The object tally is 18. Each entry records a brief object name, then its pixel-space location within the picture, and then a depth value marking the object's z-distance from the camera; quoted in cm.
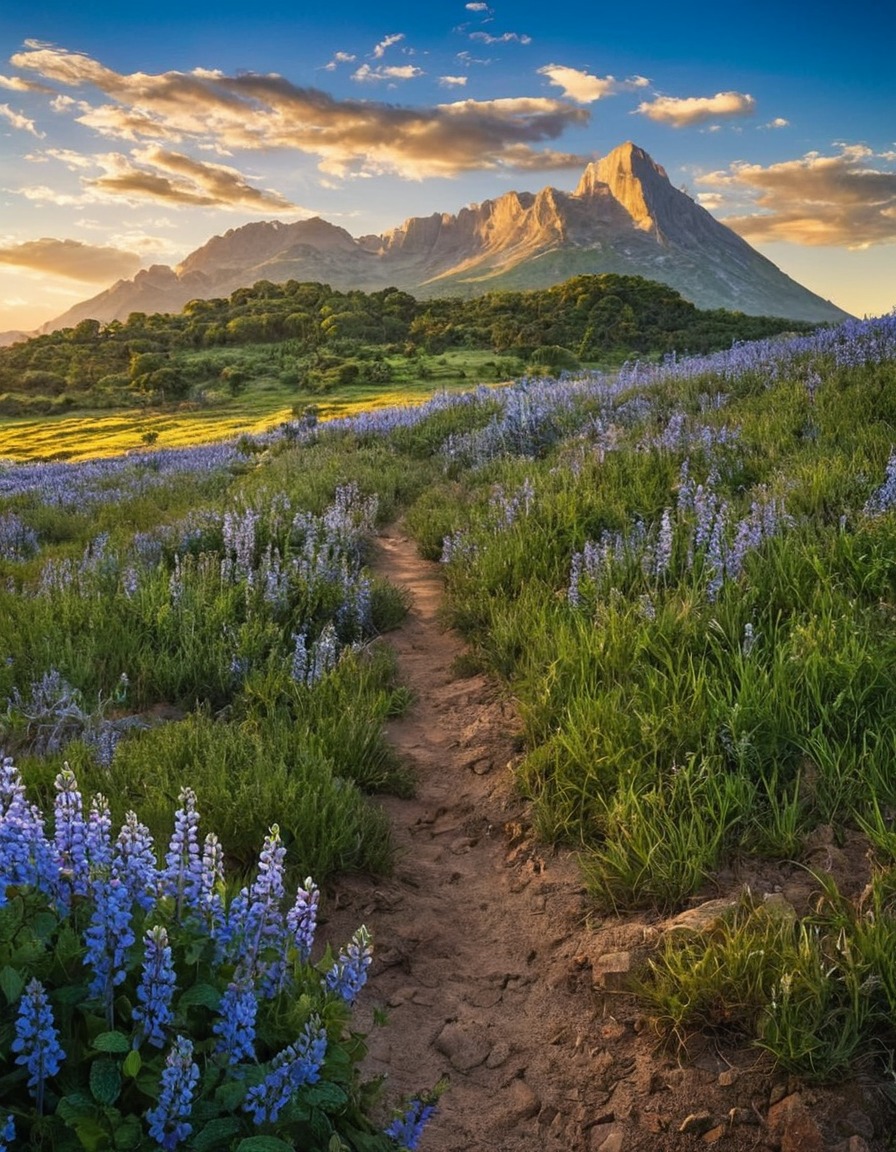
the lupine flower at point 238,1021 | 171
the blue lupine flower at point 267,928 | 187
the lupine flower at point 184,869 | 187
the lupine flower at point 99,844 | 182
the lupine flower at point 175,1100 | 144
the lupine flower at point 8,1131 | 144
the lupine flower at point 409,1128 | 192
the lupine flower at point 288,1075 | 167
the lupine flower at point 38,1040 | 150
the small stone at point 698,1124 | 225
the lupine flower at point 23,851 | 183
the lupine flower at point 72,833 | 184
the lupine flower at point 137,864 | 181
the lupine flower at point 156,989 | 163
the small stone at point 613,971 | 276
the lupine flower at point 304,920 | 195
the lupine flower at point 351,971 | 192
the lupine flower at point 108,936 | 168
